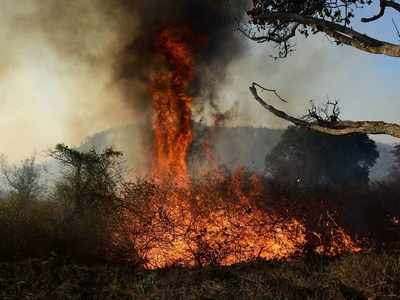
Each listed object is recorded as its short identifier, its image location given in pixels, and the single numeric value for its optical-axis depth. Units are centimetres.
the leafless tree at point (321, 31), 712
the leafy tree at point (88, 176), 1917
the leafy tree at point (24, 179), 2902
